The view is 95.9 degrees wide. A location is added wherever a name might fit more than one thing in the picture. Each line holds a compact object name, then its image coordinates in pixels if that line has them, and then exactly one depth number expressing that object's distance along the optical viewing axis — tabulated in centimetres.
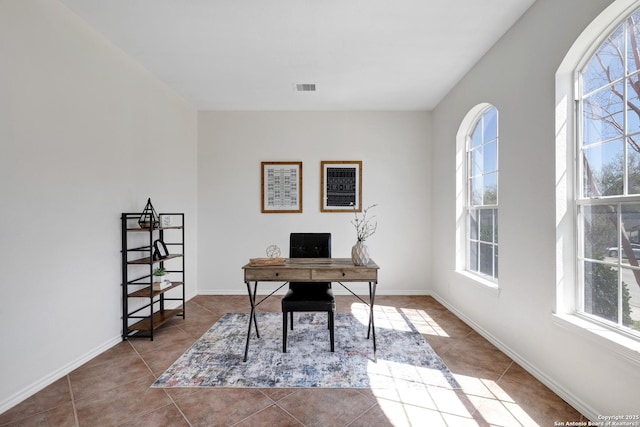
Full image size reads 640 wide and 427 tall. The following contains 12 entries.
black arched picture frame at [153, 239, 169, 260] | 308
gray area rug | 212
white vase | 251
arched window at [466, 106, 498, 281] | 296
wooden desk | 240
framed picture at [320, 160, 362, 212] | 443
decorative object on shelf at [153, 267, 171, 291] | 302
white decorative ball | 273
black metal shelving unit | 280
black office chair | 246
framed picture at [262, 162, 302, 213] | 444
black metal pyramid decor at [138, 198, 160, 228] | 285
